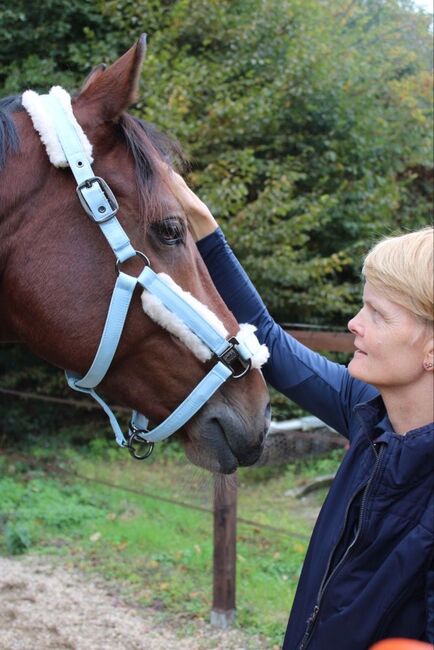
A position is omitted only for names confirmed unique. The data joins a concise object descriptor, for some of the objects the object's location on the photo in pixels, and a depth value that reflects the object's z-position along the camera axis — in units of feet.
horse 6.05
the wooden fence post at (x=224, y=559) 11.75
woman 4.12
